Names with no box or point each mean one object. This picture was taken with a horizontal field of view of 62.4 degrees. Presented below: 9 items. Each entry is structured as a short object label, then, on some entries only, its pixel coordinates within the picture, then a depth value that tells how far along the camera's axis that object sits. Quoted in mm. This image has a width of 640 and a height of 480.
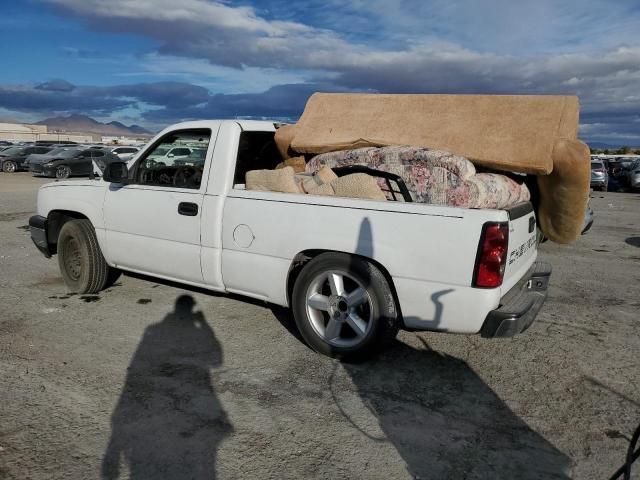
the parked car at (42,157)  25286
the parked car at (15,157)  29047
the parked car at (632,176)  23984
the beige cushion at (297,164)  5172
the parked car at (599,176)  23525
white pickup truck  3568
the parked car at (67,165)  24828
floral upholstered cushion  3982
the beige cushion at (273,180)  4352
